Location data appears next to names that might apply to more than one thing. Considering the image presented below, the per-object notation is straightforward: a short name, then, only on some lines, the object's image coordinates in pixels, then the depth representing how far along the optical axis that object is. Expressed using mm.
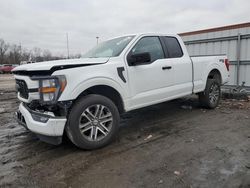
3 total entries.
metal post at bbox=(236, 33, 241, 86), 7225
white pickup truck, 2829
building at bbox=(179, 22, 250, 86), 7187
